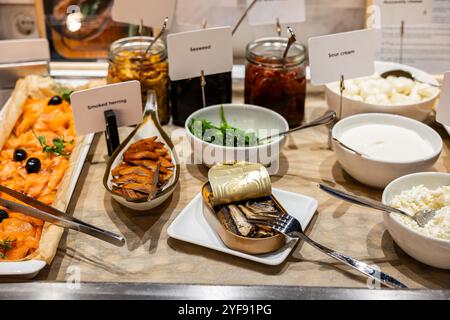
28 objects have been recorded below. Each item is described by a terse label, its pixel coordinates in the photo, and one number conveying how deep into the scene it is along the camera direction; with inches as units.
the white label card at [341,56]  58.4
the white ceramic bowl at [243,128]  53.5
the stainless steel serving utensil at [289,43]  57.5
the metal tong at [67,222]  43.8
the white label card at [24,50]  67.8
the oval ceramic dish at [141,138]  48.5
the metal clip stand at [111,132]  55.2
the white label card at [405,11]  68.8
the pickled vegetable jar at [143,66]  61.9
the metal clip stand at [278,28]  67.0
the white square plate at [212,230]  43.6
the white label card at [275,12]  67.7
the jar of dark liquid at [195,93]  64.4
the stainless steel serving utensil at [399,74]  66.6
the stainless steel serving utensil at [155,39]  61.0
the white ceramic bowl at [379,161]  50.5
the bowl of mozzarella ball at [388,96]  60.7
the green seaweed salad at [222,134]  54.5
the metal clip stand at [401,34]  71.5
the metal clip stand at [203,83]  62.8
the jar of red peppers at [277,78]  61.3
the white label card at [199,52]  60.1
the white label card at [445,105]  50.3
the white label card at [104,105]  53.6
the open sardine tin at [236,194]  43.3
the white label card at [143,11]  62.7
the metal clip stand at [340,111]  60.6
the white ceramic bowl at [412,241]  40.1
